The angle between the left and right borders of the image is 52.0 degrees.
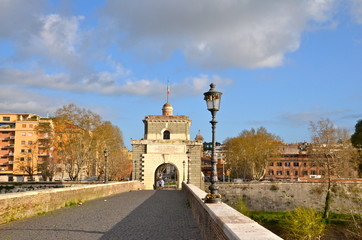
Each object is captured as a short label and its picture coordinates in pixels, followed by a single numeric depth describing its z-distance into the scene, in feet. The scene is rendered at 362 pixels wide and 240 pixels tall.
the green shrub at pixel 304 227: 70.03
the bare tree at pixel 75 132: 142.61
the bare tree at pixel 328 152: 119.44
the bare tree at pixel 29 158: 194.70
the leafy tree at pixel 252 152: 214.48
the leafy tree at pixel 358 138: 174.58
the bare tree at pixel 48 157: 144.05
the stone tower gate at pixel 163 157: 139.95
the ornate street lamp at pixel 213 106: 33.70
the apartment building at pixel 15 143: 219.41
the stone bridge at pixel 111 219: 21.07
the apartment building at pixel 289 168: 277.64
